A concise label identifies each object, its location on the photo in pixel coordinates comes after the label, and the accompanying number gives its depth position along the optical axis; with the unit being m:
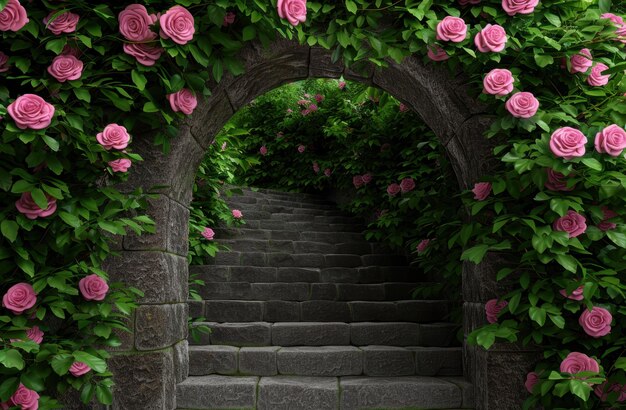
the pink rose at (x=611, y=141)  2.06
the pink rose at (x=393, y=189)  4.45
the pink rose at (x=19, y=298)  1.95
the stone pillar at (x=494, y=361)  2.41
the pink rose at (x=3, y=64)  2.10
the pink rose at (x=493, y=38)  2.27
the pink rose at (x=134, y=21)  2.12
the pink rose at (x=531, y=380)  2.34
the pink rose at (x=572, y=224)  2.17
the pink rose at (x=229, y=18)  2.34
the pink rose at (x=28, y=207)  1.98
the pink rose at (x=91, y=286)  2.09
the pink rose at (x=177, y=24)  2.08
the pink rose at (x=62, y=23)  2.05
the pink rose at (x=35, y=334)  2.01
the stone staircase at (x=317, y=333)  2.64
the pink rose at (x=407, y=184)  4.08
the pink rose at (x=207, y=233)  3.95
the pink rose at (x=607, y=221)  2.21
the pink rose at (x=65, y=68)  2.05
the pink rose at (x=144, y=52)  2.14
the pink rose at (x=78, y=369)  1.99
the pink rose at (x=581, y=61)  2.32
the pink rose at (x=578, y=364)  2.13
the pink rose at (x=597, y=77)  2.34
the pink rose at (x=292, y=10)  2.14
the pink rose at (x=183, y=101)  2.27
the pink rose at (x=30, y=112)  1.85
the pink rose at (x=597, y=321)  2.17
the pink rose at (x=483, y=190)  2.44
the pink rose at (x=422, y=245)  3.60
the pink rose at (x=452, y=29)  2.30
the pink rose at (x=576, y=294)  2.18
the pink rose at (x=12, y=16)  1.95
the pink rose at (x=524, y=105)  2.24
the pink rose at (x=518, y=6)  2.31
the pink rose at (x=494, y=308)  2.40
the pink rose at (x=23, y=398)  1.93
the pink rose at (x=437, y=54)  2.40
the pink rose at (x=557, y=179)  2.21
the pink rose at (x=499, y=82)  2.24
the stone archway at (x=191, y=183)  2.33
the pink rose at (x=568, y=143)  2.06
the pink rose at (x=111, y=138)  2.04
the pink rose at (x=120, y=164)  2.14
